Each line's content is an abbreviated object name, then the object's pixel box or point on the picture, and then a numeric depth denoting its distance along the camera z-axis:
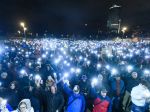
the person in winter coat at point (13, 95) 3.13
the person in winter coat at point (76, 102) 3.07
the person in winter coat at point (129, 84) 3.40
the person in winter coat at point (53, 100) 3.04
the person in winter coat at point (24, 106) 2.28
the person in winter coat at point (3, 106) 2.39
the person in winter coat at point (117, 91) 3.41
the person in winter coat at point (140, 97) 2.75
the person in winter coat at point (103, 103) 3.02
